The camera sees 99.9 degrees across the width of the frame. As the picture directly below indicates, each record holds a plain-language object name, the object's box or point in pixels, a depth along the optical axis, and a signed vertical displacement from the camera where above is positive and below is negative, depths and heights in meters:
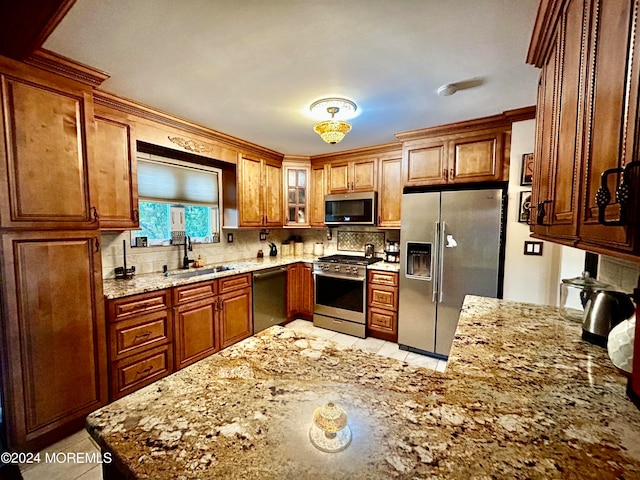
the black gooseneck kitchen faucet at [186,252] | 2.99 -0.32
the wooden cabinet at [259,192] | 3.32 +0.41
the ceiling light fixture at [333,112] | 2.12 +0.94
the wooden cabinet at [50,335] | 1.52 -0.69
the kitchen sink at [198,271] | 2.76 -0.53
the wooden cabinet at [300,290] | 3.79 -0.95
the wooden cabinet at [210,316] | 2.38 -0.92
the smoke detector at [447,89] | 1.88 +0.96
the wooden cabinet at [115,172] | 2.06 +0.41
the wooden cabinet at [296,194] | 3.92 +0.44
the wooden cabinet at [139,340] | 1.95 -0.91
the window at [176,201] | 2.68 +0.25
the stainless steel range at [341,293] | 3.30 -0.90
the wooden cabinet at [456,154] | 2.54 +0.72
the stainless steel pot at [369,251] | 3.79 -0.39
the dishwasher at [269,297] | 3.19 -0.94
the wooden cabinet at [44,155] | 1.48 +0.40
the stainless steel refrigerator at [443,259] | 2.51 -0.36
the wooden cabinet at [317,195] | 3.88 +0.42
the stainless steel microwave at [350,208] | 3.42 +0.20
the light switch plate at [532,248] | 2.36 -0.21
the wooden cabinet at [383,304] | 3.13 -0.96
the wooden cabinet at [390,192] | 3.30 +0.39
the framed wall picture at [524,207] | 2.37 +0.15
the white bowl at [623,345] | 0.88 -0.41
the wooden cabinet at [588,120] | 0.52 +0.27
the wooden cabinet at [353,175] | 3.48 +0.65
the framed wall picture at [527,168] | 2.37 +0.49
